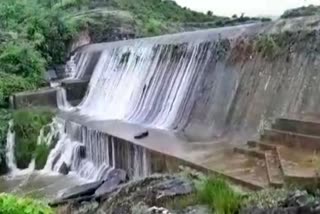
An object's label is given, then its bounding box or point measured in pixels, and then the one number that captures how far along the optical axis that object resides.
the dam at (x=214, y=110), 6.91
